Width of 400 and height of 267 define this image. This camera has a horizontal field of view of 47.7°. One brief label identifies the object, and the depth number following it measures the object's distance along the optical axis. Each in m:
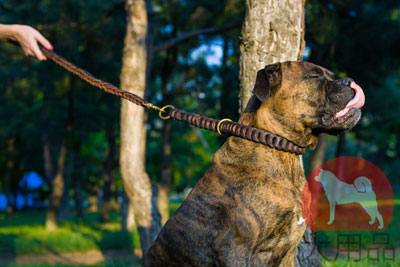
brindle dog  2.96
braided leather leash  3.12
